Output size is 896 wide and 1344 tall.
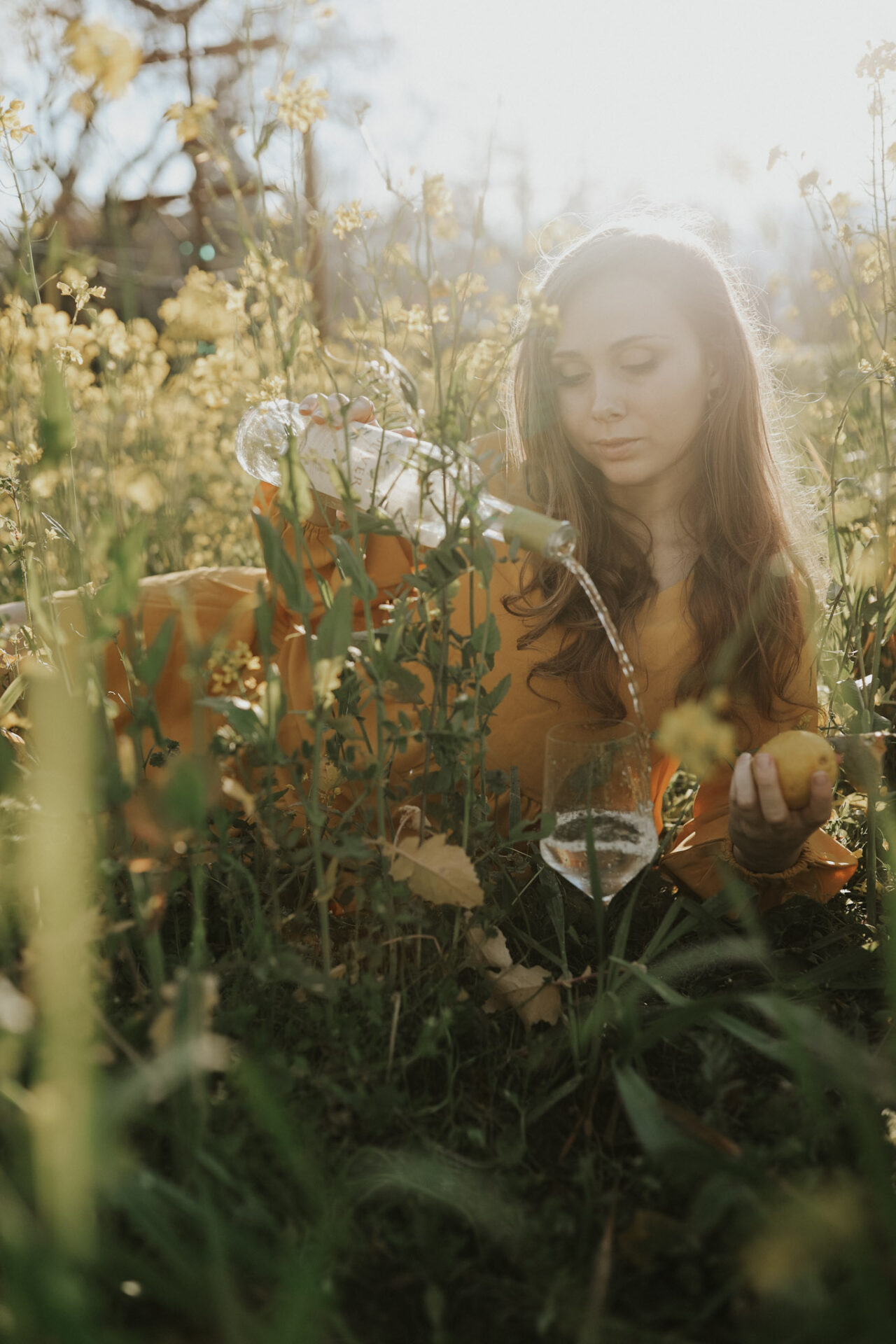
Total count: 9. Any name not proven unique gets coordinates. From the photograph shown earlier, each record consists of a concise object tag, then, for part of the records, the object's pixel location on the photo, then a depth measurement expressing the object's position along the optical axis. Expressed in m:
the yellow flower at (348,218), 1.20
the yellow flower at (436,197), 1.04
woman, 1.69
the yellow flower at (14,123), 1.22
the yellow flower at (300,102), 1.03
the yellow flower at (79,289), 1.22
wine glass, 1.13
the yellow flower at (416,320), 1.18
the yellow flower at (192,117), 0.94
